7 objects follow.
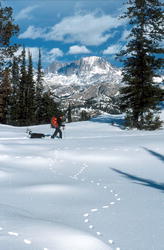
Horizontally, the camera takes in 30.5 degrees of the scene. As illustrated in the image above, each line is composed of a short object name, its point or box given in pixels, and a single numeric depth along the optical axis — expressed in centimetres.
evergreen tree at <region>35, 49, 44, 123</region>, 5682
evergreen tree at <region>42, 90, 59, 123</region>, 5462
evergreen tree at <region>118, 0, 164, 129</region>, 2536
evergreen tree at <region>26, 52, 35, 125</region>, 5384
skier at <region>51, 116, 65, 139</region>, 2078
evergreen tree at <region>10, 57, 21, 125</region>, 5349
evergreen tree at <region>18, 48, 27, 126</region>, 5384
